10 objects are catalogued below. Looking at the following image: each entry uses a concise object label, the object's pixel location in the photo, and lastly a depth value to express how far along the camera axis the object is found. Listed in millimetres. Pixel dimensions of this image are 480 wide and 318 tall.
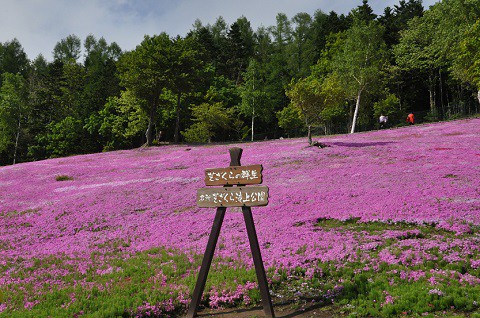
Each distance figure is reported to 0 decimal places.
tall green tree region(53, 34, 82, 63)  101250
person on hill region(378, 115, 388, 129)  52594
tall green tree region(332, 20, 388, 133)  51000
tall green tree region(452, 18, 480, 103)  33425
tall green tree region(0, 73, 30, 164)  62547
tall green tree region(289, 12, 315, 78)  79125
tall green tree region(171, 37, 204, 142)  48156
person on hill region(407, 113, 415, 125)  51625
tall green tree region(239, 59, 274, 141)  65062
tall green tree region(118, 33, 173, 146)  47344
